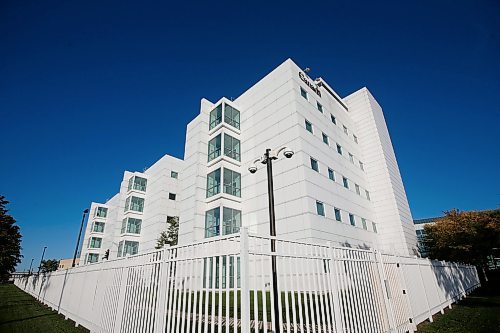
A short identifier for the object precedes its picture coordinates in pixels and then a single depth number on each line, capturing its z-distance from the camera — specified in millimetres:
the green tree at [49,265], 77600
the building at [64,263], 79031
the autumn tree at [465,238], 20000
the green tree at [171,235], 25947
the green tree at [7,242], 17773
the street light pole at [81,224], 22578
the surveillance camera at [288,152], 8555
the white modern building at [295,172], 18047
